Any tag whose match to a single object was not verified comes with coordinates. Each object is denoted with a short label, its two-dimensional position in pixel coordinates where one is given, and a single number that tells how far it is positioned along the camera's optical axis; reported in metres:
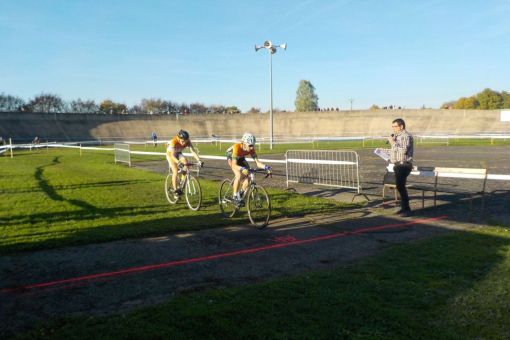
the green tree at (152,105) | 112.88
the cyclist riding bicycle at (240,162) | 9.12
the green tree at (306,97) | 137.62
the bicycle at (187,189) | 10.51
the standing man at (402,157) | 9.59
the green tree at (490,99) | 101.79
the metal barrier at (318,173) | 14.72
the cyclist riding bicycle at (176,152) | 11.09
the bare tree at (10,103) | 86.50
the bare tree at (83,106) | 98.50
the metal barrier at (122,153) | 24.28
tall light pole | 39.03
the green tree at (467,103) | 109.12
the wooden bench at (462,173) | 9.50
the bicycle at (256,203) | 8.76
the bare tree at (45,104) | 90.75
